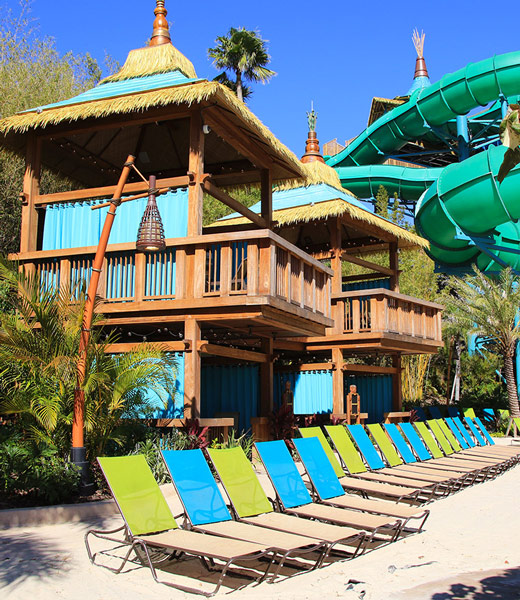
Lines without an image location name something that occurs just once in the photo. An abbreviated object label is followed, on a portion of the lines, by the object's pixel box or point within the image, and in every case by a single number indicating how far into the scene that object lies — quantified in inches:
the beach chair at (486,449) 489.6
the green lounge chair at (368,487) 309.9
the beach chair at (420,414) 741.6
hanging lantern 295.4
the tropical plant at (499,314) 843.4
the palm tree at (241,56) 1284.4
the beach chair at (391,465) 351.3
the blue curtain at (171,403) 394.9
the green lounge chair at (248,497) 240.2
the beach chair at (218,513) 214.5
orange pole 310.3
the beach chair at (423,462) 378.0
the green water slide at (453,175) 839.3
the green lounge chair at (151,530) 198.7
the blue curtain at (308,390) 596.4
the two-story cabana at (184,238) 397.7
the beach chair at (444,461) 402.9
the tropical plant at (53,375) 326.3
